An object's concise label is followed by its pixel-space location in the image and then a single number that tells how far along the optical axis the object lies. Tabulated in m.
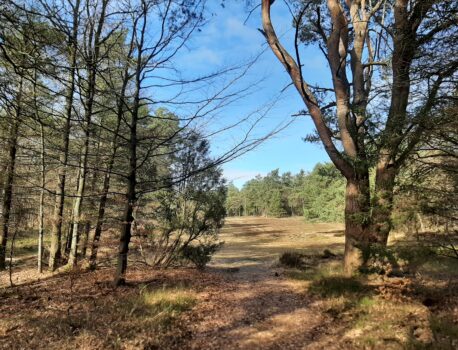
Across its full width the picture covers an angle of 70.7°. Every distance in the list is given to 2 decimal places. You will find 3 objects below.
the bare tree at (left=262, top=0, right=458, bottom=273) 5.41
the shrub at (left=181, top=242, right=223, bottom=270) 10.51
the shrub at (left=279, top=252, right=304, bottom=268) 12.38
